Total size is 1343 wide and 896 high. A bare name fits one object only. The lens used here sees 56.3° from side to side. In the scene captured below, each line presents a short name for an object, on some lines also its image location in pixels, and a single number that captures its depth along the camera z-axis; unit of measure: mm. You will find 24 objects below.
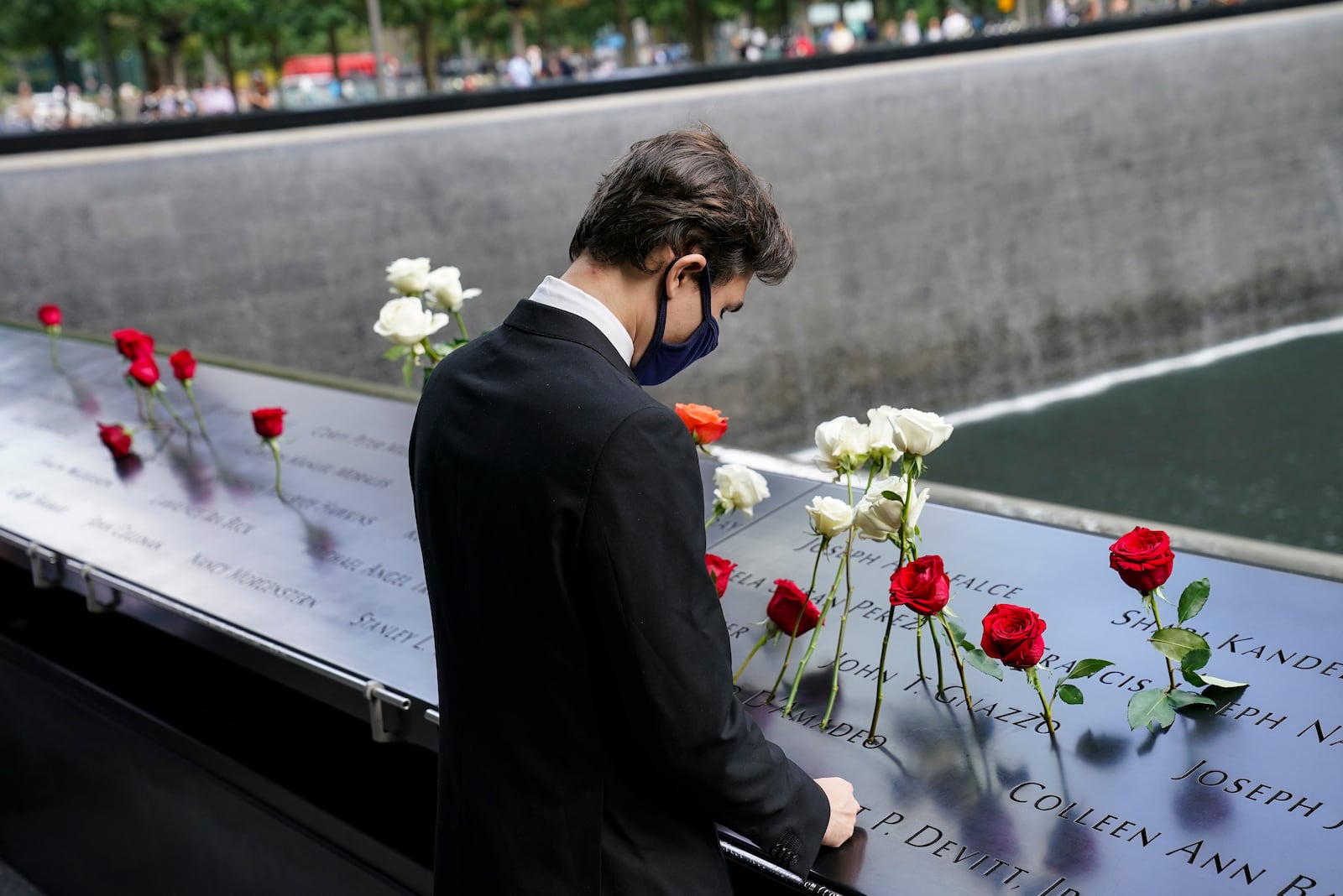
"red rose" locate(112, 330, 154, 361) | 3750
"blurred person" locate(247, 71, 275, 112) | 14968
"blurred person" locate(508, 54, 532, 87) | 15781
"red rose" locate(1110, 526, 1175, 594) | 1628
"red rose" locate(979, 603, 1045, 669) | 1578
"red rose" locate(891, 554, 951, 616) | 1584
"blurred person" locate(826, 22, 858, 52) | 21703
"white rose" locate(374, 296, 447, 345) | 2541
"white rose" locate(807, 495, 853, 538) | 1712
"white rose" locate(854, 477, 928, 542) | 1694
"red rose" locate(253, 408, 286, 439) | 3027
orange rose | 2061
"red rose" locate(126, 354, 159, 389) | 3545
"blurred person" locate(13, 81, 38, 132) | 17323
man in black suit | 1196
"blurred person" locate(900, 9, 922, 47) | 21250
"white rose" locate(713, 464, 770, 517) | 1850
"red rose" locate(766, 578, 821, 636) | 1802
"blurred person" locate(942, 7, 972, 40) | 21891
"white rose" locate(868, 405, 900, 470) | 1746
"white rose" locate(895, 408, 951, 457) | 1658
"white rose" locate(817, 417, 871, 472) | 1743
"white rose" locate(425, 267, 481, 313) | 2725
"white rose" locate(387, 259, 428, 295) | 2705
